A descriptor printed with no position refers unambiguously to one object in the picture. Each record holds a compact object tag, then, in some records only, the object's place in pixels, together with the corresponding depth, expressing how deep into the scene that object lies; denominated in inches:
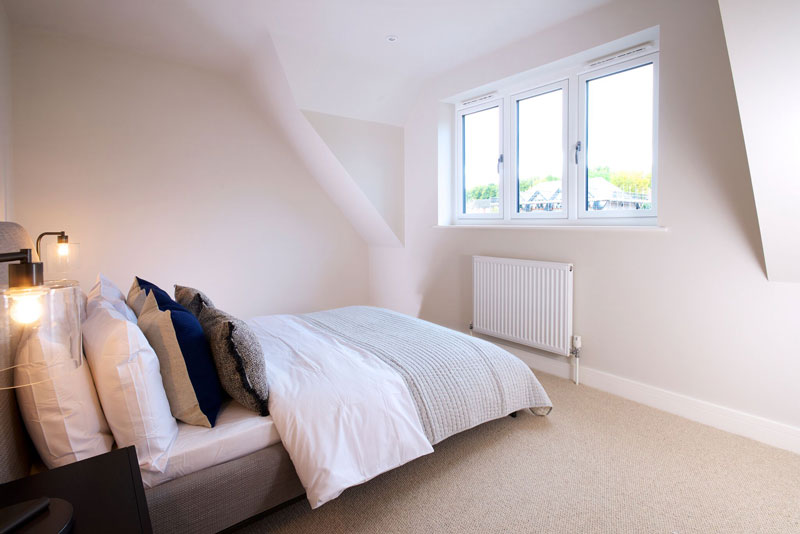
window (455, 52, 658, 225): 104.7
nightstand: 31.3
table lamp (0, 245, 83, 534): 27.9
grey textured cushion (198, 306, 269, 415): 61.4
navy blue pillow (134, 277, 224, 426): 58.2
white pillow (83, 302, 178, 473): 49.6
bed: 52.6
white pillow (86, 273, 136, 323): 67.7
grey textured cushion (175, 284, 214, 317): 77.4
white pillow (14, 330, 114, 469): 44.9
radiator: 114.0
